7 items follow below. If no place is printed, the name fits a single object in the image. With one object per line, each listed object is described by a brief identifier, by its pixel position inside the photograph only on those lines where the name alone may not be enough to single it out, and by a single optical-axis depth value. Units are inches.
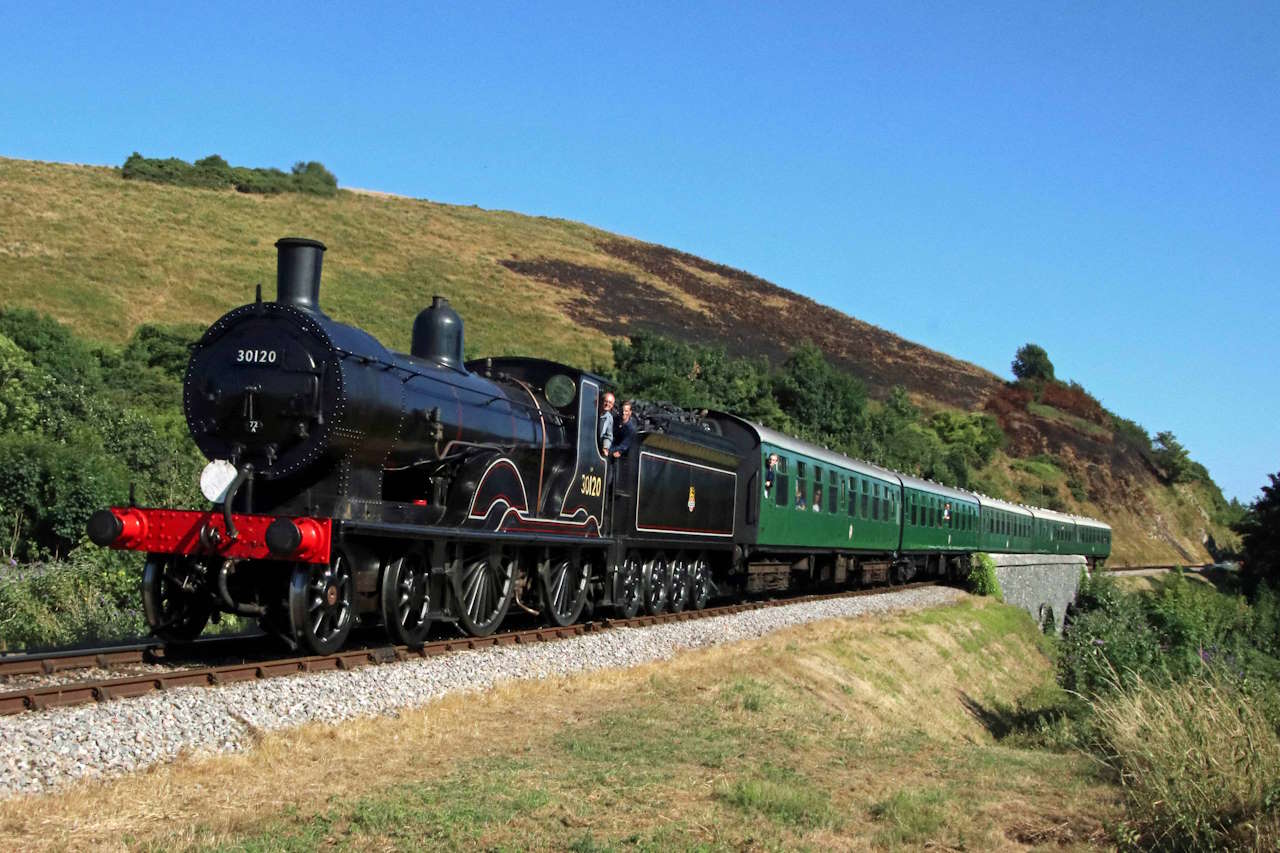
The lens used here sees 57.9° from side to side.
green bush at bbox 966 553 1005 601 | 1400.1
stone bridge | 1496.1
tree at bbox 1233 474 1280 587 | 1851.6
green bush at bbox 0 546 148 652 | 548.4
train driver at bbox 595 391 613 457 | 608.4
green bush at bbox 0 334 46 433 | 948.6
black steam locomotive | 397.4
